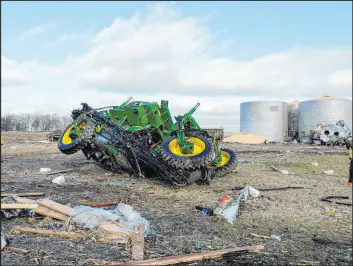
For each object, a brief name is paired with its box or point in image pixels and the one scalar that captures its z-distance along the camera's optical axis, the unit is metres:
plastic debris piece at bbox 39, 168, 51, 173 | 10.22
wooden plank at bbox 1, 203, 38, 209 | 5.06
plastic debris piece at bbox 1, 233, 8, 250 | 3.84
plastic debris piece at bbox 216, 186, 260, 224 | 5.66
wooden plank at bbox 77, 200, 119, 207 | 6.31
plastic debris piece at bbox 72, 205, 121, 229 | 4.62
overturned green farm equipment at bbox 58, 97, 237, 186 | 7.80
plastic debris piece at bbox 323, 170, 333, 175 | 10.67
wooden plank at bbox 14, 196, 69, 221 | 4.95
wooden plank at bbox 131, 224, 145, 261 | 3.85
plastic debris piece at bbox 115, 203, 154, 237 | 4.73
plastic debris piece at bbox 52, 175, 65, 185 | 8.28
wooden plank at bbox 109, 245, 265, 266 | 3.63
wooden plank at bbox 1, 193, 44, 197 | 6.53
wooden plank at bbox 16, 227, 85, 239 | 4.36
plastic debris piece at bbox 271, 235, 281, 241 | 4.82
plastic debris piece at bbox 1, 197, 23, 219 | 5.00
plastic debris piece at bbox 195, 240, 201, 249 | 4.36
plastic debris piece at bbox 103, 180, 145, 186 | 8.42
